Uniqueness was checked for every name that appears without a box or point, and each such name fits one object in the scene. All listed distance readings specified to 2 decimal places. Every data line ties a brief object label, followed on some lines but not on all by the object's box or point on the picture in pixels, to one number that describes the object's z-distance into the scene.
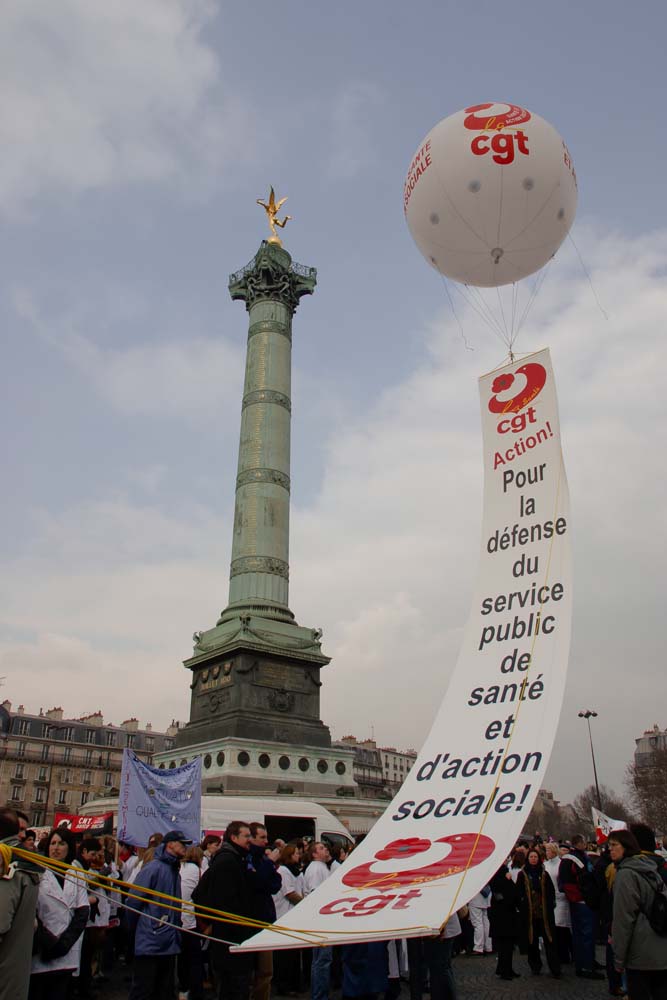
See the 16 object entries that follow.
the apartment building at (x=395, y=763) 110.25
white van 16.61
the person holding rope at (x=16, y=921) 4.57
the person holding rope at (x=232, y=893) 6.41
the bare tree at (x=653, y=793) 54.72
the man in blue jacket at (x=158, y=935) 6.66
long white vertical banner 4.97
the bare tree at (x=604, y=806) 83.29
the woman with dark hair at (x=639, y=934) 5.37
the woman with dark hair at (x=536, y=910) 10.67
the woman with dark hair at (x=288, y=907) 9.48
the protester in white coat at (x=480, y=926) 12.84
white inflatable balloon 9.73
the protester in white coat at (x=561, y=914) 11.01
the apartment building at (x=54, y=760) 58.41
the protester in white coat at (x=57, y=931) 5.88
